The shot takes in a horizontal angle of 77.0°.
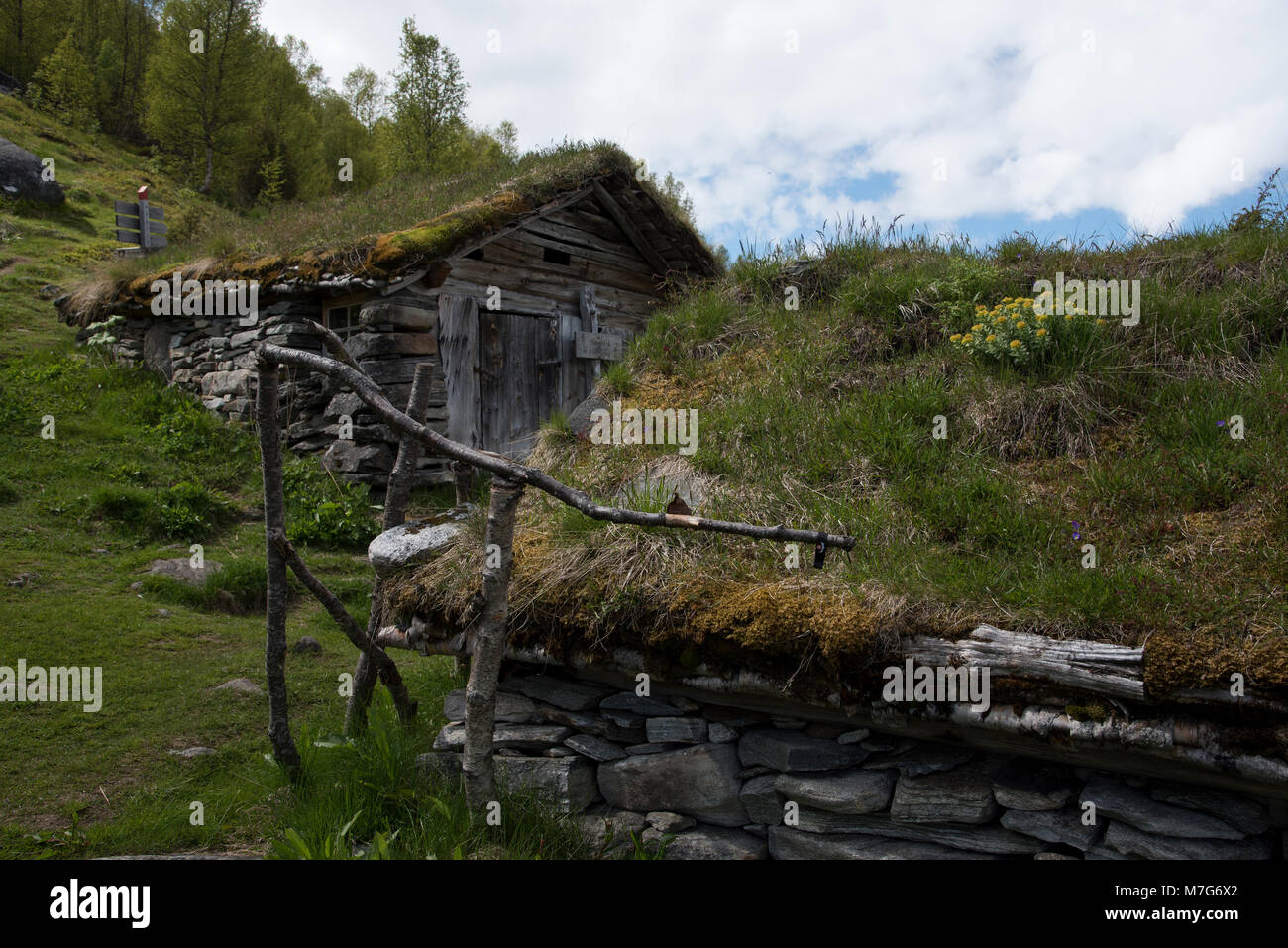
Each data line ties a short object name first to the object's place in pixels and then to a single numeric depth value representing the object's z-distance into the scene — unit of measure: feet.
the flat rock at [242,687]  18.30
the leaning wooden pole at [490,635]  11.02
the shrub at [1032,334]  15.93
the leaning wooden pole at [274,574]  12.89
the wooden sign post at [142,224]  52.90
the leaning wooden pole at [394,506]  14.80
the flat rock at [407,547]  14.43
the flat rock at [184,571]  23.97
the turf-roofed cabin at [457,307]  32.81
